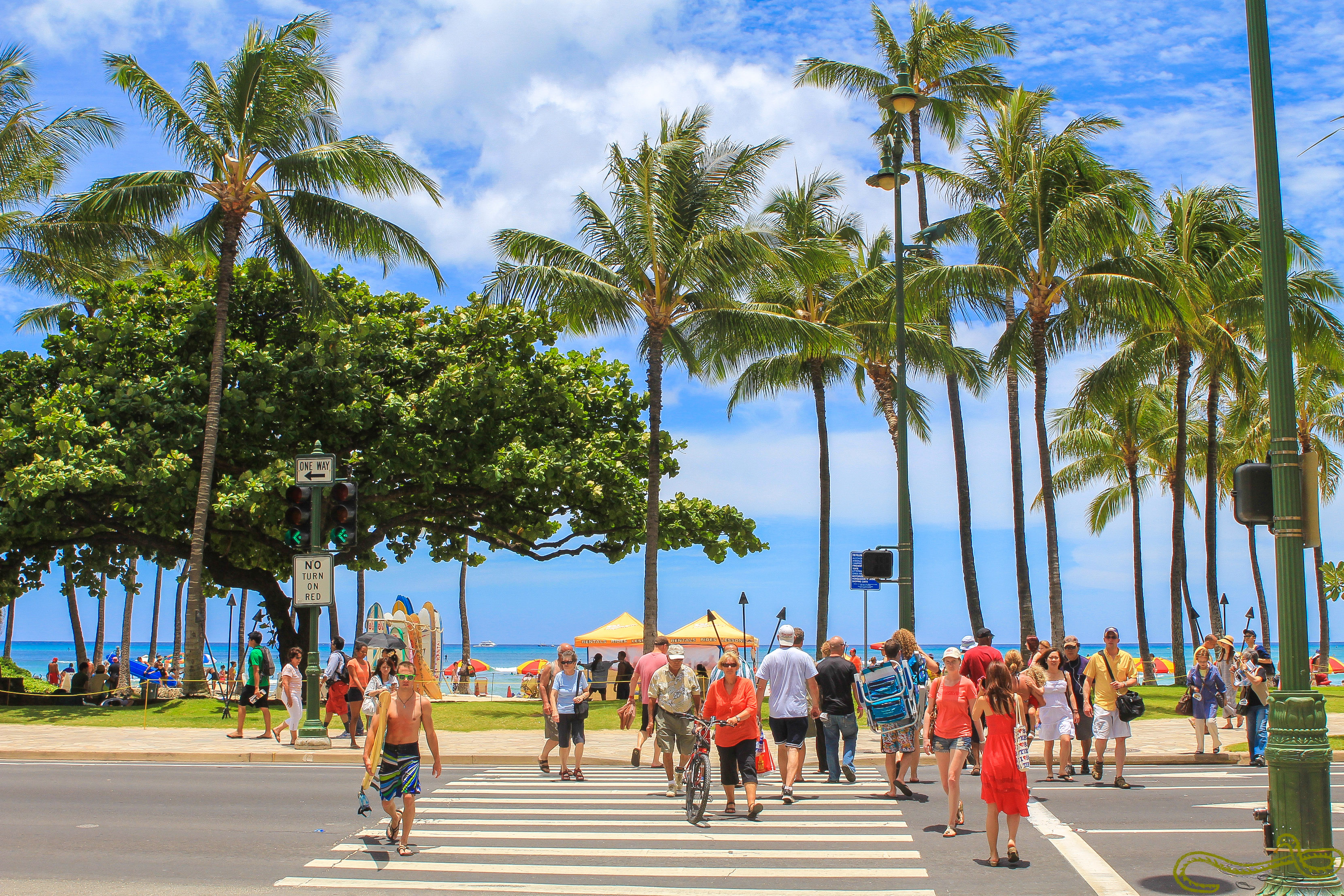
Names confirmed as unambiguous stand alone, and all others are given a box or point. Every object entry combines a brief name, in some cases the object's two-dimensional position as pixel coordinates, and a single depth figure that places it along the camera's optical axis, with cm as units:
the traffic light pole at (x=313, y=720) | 1705
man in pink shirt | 1408
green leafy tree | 2394
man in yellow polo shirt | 1294
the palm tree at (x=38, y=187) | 2441
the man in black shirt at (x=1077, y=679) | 1364
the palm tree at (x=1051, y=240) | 2550
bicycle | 1021
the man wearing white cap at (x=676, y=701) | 1159
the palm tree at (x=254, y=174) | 2339
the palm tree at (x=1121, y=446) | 4034
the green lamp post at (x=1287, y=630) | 645
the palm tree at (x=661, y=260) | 2481
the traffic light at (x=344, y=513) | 1486
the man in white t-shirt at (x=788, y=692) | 1167
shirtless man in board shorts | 877
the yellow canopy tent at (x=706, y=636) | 3900
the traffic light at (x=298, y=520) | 1516
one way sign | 1577
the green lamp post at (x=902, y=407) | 1833
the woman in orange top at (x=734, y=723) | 1050
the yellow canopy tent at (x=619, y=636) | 4206
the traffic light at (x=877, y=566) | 1783
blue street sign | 1819
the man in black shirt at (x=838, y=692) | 1212
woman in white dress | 1291
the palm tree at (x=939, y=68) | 3219
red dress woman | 834
